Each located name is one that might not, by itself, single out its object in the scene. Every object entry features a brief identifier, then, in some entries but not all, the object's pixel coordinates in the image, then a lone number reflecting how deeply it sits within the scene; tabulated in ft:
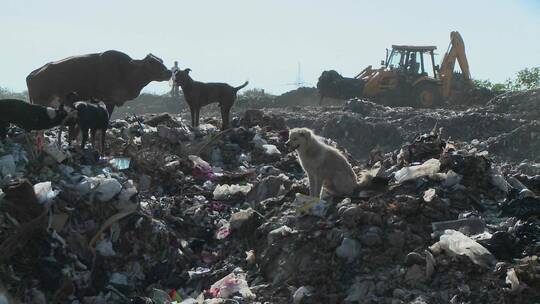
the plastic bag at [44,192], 18.23
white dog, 21.06
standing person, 37.14
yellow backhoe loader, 73.72
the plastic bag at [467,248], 15.94
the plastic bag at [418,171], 20.89
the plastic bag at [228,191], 24.91
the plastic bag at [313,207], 19.06
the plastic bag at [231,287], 17.01
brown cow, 32.22
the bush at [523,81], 97.12
